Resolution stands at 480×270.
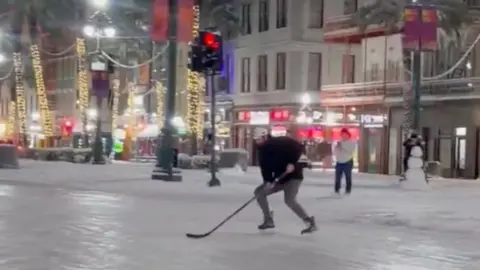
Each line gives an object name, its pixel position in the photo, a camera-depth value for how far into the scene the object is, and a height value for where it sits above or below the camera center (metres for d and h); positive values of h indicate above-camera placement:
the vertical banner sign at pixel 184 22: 27.70 +3.39
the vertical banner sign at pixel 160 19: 27.92 +3.48
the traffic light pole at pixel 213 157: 25.83 -0.53
